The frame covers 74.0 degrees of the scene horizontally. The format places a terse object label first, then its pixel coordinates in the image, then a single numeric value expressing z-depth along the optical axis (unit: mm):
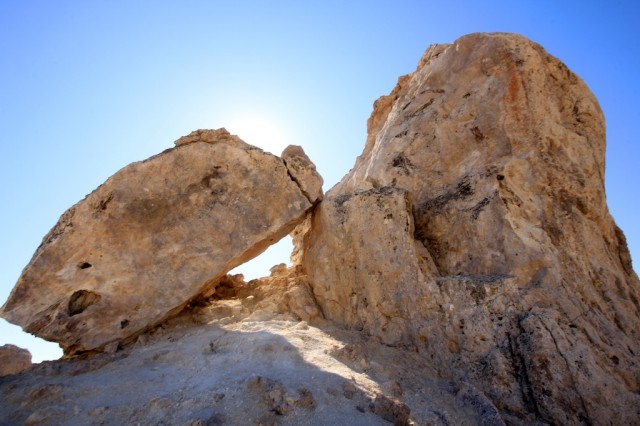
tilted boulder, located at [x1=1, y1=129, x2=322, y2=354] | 6531
